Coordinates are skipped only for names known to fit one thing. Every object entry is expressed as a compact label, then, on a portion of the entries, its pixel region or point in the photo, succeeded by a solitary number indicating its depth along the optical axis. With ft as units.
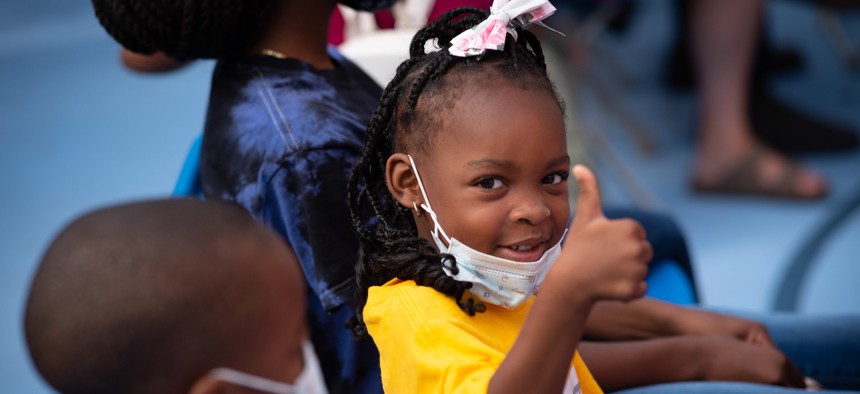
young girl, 6.81
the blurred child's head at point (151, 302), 6.17
